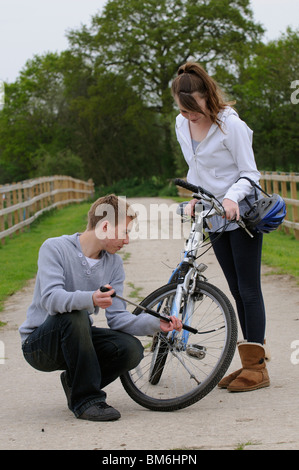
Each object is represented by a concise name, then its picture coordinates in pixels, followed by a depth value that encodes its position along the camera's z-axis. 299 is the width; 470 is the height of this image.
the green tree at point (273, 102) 41.34
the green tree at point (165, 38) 46.19
